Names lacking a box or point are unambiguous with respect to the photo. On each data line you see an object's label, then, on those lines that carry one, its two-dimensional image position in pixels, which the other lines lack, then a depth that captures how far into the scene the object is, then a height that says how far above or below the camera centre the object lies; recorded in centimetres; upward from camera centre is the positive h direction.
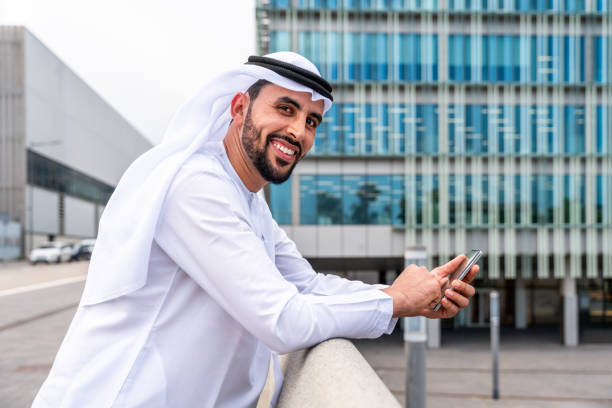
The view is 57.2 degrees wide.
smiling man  138 -24
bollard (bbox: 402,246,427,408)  1015 -283
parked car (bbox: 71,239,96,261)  5069 -428
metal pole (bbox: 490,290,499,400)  1867 -464
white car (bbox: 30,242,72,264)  4447 -397
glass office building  2831 +423
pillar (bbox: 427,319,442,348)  3105 -741
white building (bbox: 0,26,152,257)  5362 +624
